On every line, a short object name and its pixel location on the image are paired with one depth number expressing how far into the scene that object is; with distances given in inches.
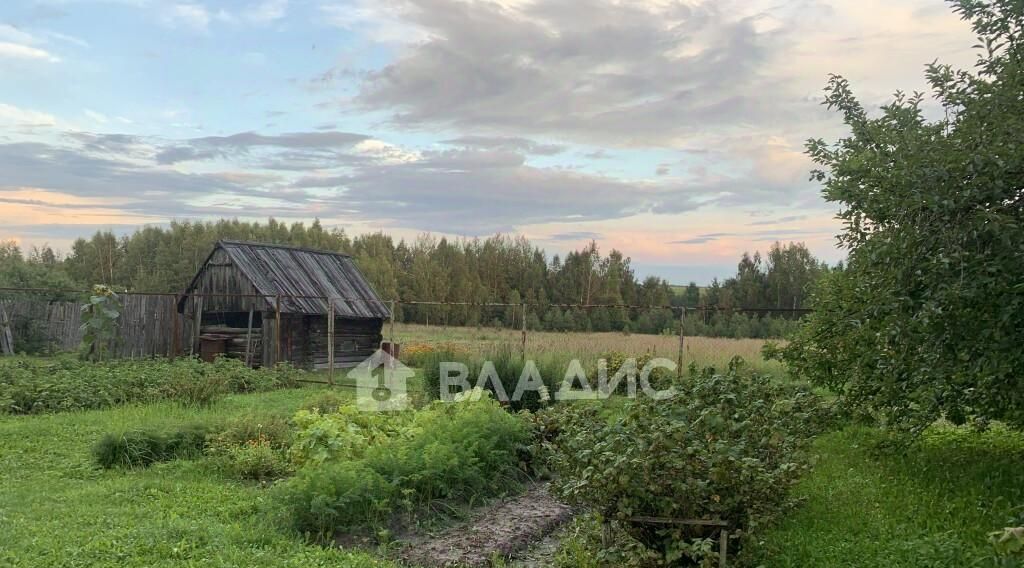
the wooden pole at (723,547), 168.8
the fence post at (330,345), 551.2
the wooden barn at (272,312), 684.1
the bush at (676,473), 175.8
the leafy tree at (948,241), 172.4
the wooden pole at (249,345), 671.8
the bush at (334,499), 208.7
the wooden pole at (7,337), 733.9
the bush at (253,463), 275.1
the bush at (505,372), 394.0
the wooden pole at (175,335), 607.2
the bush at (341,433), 258.5
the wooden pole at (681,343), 512.4
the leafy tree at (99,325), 587.5
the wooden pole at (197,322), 700.0
